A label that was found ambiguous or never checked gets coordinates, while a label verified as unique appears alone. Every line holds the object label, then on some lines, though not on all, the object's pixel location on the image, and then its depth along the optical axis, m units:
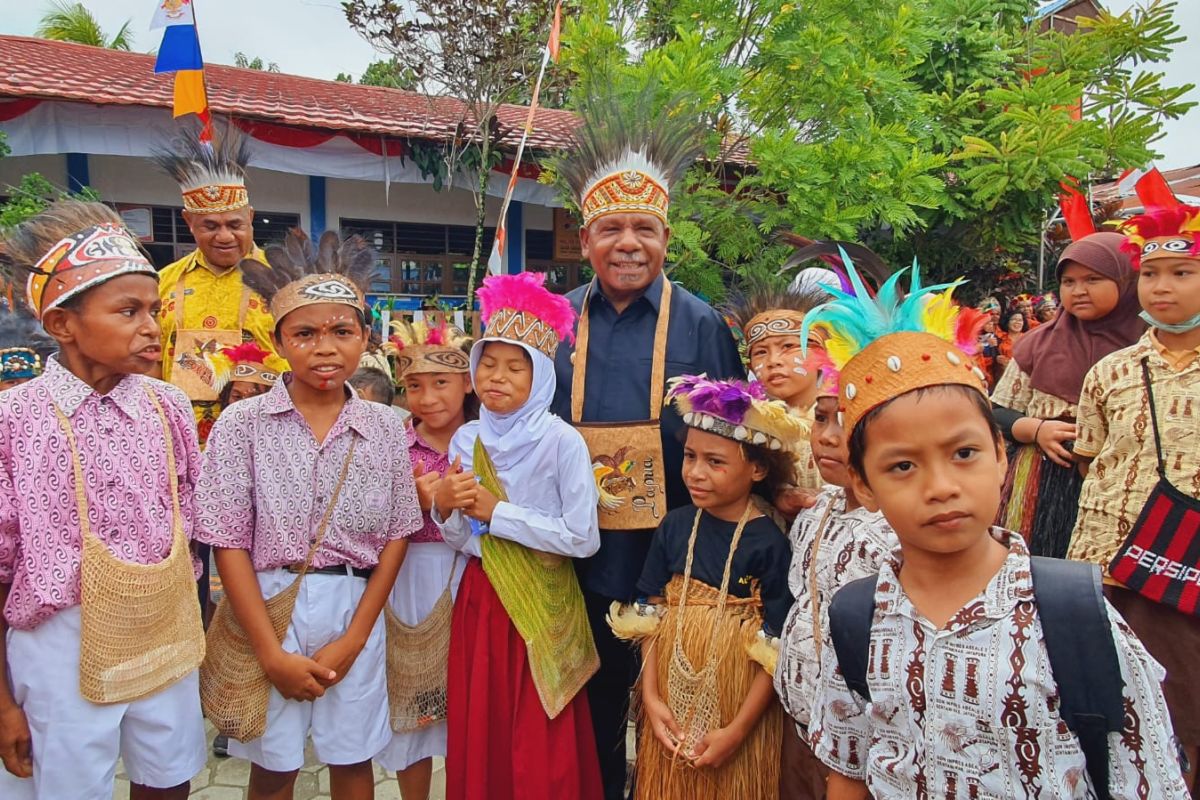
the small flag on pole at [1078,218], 3.43
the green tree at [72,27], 14.41
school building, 8.48
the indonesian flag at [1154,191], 2.58
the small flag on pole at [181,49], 4.43
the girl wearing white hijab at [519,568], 2.45
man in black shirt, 2.77
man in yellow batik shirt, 3.74
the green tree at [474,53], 9.53
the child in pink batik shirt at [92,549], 1.95
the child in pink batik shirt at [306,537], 2.23
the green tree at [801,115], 5.30
